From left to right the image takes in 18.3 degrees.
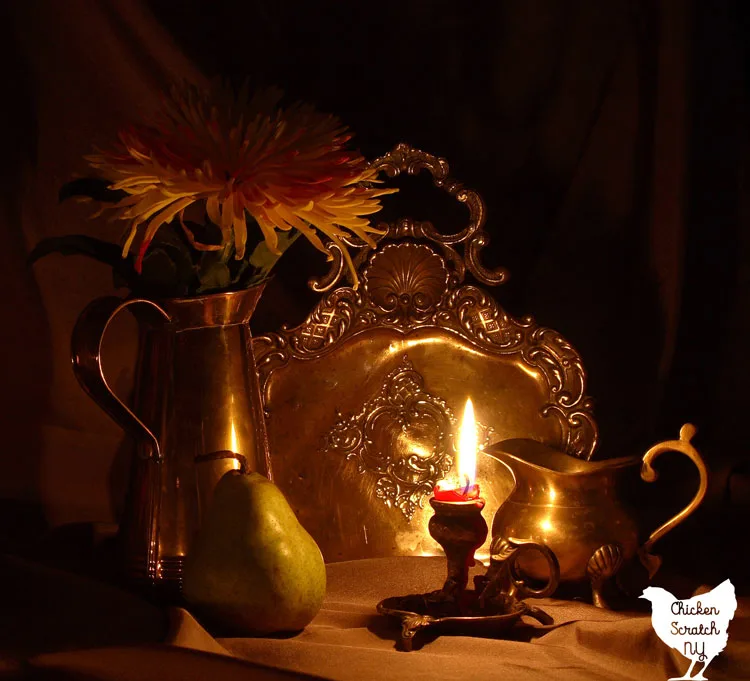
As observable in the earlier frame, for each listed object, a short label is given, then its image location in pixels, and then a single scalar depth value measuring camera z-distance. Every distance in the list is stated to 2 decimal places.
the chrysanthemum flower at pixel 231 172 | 1.23
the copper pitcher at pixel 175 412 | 1.25
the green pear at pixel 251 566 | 1.20
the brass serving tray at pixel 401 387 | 1.37
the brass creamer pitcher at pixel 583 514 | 1.27
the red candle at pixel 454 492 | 1.20
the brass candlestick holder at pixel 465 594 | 1.20
